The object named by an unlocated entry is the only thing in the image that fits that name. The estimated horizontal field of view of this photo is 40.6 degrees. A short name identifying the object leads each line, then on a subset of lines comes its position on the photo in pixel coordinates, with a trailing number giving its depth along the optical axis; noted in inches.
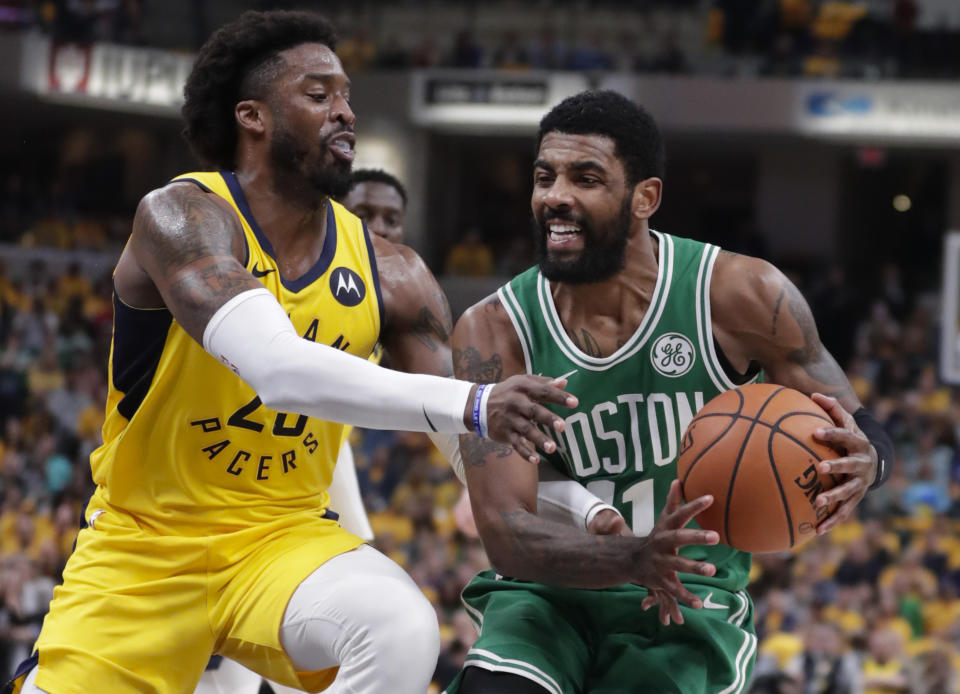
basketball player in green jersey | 135.1
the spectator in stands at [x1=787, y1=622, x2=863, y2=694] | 334.3
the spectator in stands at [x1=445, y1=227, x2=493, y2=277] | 684.1
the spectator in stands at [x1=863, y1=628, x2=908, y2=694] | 331.3
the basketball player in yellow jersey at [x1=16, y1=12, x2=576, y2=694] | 114.3
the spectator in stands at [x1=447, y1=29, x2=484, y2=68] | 689.6
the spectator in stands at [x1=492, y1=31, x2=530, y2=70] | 691.4
